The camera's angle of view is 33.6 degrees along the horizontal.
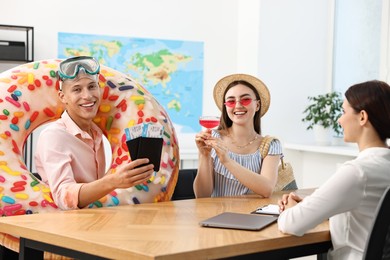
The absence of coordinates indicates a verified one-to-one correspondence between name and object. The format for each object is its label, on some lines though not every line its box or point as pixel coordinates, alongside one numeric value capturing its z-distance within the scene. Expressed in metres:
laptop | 2.11
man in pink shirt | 2.55
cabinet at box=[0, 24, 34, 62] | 5.22
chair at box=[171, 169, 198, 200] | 3.50
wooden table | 1.79
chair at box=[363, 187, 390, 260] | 1.89
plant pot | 5.77
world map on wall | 5.80
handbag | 3.36
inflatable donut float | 2.70
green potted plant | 5.68
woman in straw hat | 3.13
